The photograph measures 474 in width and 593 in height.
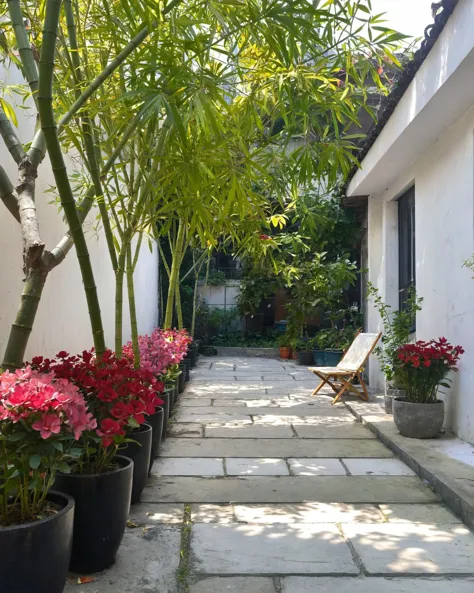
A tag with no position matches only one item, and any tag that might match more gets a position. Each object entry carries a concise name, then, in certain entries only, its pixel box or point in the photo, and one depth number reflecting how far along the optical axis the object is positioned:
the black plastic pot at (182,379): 6.43
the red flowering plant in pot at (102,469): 2.21
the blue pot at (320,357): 9.15
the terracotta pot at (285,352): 10.61
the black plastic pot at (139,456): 2.97
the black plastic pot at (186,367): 7.23
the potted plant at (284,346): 10.52
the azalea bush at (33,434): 1.79
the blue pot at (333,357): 8.80
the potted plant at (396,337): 4.96
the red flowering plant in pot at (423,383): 4.07
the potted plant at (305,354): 9.73
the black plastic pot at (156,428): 3.67
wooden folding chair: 6.03
